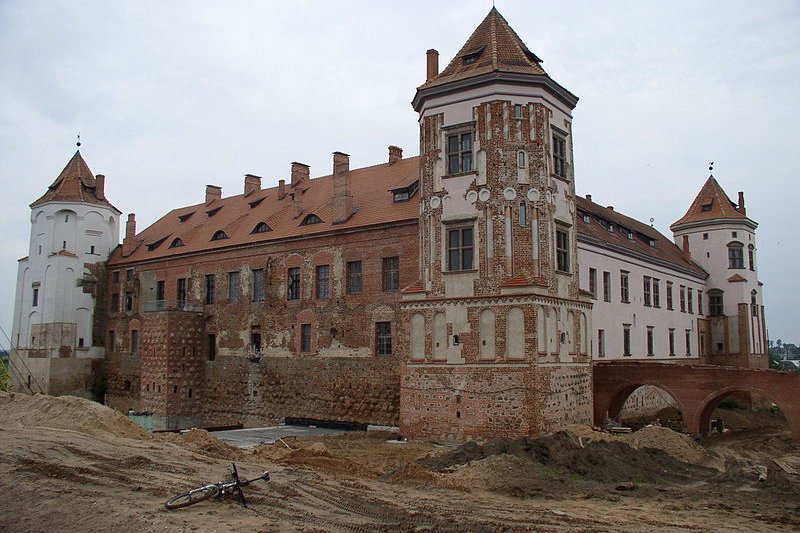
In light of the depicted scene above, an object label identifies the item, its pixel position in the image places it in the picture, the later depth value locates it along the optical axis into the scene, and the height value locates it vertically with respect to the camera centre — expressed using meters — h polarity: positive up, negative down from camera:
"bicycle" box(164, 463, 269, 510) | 12.17 -2.34
